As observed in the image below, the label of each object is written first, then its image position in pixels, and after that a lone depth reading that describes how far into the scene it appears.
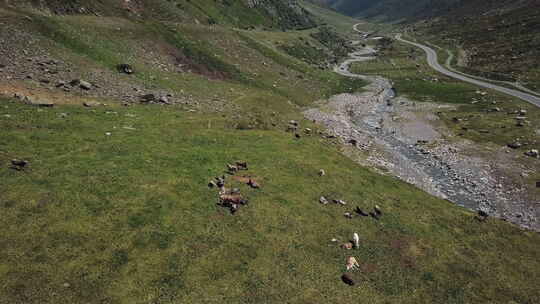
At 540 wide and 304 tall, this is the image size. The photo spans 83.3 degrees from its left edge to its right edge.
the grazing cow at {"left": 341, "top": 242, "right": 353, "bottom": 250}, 26.81
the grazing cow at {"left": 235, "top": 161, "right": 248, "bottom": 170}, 35.26
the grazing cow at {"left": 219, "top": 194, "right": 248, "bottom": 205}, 28.23
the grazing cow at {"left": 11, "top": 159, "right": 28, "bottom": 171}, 25.61
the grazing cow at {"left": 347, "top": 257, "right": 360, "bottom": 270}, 24.79
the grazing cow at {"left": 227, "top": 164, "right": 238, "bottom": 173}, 33.75
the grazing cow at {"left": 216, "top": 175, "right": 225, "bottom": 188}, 30.48
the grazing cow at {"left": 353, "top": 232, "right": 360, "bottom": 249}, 27.14
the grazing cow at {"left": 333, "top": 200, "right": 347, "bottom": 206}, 32.75
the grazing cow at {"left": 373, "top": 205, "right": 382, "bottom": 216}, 32.68
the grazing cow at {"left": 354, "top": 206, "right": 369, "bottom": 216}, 31.80
